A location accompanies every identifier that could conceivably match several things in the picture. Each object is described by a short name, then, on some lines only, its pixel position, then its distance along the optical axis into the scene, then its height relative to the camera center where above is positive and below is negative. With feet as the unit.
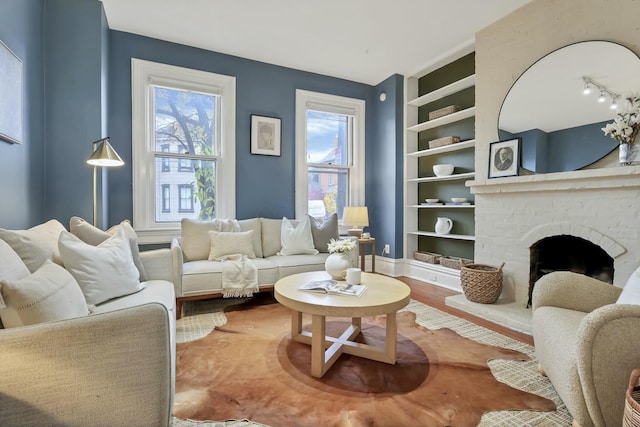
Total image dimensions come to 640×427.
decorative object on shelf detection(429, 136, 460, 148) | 12.41 +2.72
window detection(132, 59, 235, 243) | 11.30 +2.32
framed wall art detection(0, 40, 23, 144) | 6.18 +2.27
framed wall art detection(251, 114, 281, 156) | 13.10 +3.05
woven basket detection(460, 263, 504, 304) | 9.53 -2.30
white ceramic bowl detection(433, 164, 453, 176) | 12.76 +1.59
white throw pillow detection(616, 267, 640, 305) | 4.70 -1.26
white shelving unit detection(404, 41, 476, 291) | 12.01 +2.26
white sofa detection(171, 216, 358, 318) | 9.00 -1.74
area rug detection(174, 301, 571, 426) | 4.87 -3.19
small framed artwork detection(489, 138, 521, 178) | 9.63 +1.63
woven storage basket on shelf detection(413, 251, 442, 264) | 13.12 -2.06
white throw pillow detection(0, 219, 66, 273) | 4.57 -0.64
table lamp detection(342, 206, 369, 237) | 13.32 -0.42
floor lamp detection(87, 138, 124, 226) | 8.18 +1.27
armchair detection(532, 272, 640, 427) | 4.02 -2.01
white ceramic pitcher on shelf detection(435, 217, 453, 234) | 12.66 -0.66
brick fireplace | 7.38 -0.30
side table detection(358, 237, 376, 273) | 13.04 -1.59
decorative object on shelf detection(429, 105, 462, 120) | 12.32 +3.92
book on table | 6.45 -1.70
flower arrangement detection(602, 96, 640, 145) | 7.30 +2.04
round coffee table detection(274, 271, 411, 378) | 5.73 -1.87
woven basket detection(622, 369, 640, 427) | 3.38 -2.12
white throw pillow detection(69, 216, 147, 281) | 6.58 -0.60
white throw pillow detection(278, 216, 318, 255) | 11.53 -1.18
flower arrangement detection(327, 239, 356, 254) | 7.55 -0.93
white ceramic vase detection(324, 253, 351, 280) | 7.48 -1.37
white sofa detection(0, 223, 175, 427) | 2.94 -1.62
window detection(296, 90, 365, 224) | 14.11 +2.61
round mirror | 7.75 +2.93
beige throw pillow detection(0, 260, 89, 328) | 3.30 -1.05
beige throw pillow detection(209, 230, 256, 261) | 10.37 -1.23
